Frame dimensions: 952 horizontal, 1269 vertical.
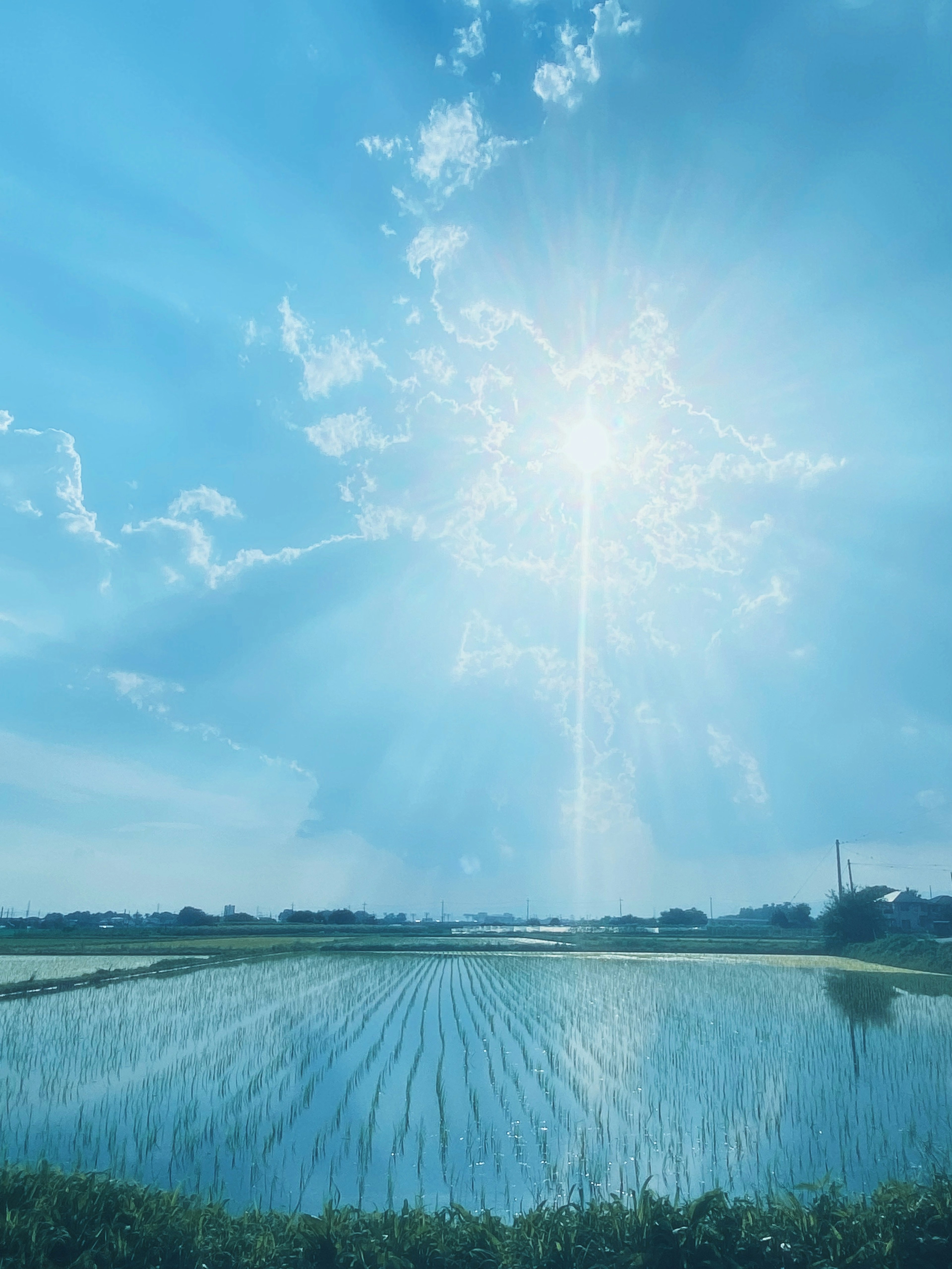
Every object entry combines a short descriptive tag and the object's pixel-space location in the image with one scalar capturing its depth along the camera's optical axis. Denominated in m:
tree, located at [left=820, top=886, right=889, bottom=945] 48.50
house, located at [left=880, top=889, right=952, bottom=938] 70.31
